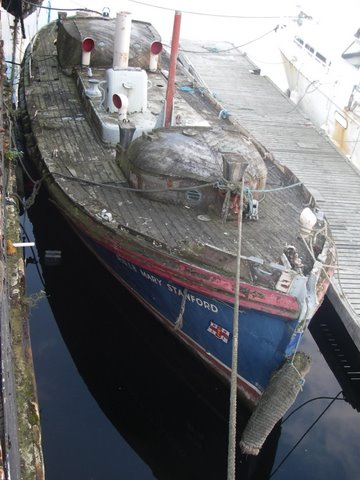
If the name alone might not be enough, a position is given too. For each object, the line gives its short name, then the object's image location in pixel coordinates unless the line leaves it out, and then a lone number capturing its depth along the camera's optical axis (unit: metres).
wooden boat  9.20
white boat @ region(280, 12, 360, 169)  21.30
